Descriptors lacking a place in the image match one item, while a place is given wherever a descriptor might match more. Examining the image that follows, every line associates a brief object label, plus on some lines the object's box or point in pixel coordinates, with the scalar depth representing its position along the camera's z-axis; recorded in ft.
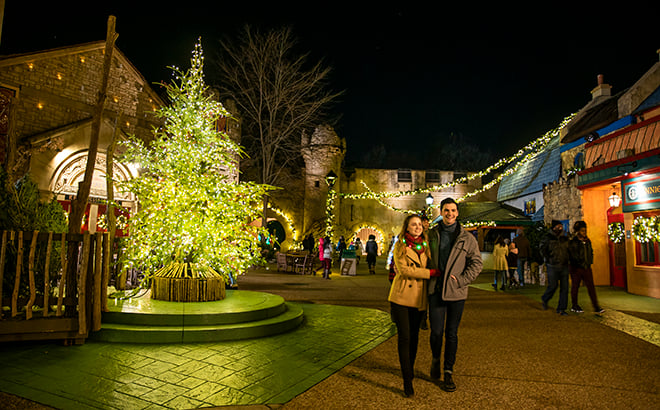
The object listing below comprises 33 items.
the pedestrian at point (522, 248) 40.78
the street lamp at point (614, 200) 38.19
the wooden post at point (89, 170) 22.02
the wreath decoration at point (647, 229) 32.22
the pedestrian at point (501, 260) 39.29
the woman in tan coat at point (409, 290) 11.94
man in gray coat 12.46
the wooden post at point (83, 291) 15.67
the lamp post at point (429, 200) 51.79
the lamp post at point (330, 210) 71.20
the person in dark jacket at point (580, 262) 24.70
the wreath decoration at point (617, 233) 37.88
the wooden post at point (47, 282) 15.48
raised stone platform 16.63
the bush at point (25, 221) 16.10
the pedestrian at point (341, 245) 64.01
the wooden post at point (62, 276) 15.64
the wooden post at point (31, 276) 15.23
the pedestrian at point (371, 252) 57.16
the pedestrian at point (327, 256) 47.32
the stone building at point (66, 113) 38.19
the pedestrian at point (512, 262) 41.24
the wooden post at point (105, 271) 17.28
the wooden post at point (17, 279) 15.16
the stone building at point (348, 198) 99.71
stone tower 98.27
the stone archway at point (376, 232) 108.99
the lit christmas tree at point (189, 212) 22.26
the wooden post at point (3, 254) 14.90
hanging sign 32.53
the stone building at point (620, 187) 33.86
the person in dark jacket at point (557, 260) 24.58
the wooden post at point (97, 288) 16.26
